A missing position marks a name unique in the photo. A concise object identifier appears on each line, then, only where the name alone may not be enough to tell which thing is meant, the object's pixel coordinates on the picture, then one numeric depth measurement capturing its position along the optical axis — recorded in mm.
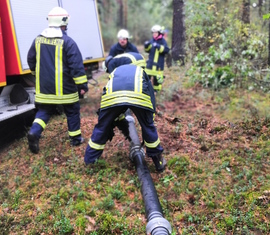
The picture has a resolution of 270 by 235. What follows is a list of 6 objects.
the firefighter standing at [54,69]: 4281
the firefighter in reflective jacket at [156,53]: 7613
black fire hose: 2769
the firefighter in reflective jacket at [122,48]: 6445
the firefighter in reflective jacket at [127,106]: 3543
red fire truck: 4688
